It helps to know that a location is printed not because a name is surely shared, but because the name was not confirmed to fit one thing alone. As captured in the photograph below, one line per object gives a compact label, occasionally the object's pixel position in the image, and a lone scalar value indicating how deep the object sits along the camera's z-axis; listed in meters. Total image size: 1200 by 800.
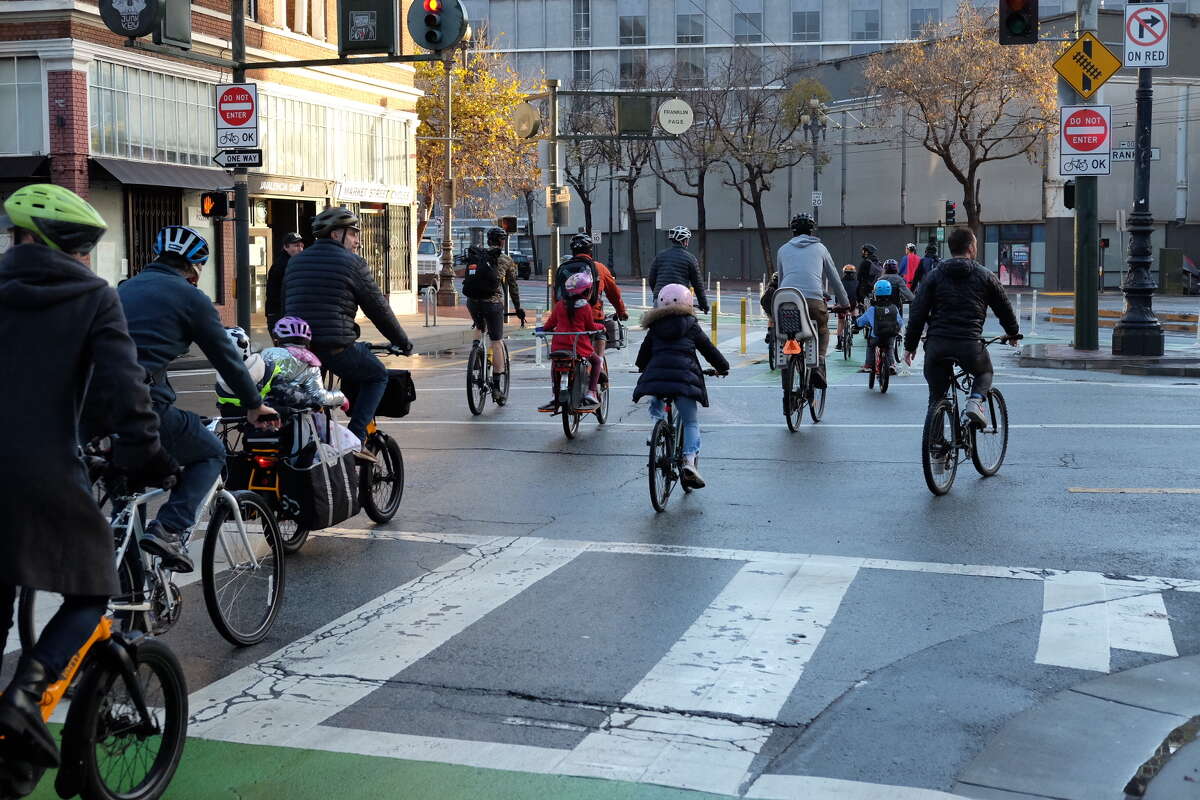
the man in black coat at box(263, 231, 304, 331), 16.97
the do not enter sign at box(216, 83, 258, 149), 18.84
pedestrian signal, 20.28
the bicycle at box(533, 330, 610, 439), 13.58
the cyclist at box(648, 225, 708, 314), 15.08
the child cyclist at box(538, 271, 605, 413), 13.74
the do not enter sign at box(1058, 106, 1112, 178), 21.77
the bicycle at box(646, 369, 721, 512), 9.83
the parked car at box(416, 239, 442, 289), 50.51
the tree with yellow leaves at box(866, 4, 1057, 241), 54.03
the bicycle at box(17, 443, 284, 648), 5.51
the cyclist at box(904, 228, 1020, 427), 10.84
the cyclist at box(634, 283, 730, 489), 10.07
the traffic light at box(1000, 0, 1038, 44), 18.48
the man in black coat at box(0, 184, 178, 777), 3.99
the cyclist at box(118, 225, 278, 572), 6.01
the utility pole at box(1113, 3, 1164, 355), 21.59
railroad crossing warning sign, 21.77
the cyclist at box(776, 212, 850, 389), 14.70
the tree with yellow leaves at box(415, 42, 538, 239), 50.16
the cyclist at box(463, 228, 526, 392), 16.12
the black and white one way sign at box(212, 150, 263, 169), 18.94
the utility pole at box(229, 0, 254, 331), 19.22
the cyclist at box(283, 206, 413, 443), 9.23
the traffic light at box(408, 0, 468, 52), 19.94
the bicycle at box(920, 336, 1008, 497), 10.39
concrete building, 62.53
